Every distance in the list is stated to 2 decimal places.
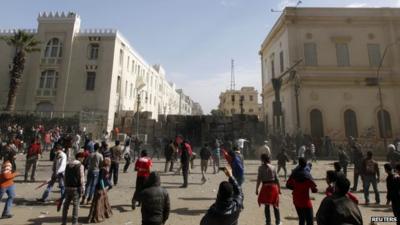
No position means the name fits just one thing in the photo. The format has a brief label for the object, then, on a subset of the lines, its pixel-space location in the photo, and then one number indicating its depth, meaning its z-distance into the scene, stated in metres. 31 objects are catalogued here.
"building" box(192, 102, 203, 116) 108.79
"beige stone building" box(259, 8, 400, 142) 25.81
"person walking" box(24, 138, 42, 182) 10.70
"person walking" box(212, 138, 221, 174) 13.98
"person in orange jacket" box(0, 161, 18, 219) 6.68
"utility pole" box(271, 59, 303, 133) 17.77
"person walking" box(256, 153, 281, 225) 5.93
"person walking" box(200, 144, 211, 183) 11.77
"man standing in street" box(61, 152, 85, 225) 5.95
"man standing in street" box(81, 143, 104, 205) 7.57
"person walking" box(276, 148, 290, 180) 12.24
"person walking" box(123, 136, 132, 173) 13.54
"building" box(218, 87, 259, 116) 83.31
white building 30.95
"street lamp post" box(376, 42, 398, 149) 23.73
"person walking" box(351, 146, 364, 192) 9.74
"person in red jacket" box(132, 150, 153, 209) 7.14
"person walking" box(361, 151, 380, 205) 8.46
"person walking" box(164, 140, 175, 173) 13.58
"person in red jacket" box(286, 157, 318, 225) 5.27
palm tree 27.55
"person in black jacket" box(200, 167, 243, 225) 3.34
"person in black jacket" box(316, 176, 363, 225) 3.04
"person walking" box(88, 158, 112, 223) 6.32
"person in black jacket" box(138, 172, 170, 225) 3.79
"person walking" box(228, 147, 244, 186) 7.46
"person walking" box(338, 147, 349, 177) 11.88
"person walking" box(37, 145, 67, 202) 8.09
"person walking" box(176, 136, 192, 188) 10.30
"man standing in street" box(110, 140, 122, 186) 9.92
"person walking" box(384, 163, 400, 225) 5.86
